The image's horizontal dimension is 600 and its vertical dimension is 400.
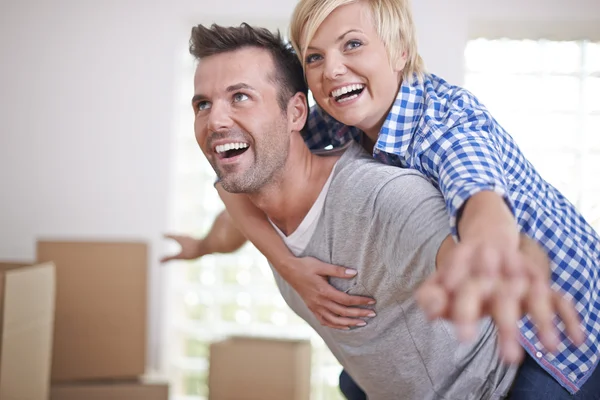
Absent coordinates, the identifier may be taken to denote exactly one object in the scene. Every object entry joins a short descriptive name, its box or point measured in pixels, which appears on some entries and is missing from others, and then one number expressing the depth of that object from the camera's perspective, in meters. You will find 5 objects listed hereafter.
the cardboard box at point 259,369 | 2.44
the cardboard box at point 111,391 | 2.52
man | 1.02
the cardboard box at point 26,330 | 1.92
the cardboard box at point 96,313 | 2.57
